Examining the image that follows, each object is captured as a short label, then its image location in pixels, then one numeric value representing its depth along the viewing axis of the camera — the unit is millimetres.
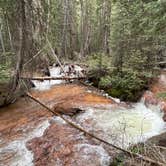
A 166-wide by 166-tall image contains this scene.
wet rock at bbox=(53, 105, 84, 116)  6133
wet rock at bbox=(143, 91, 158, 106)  6568
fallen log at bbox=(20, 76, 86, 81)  7120
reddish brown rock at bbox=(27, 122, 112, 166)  3976
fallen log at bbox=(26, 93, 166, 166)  3345
